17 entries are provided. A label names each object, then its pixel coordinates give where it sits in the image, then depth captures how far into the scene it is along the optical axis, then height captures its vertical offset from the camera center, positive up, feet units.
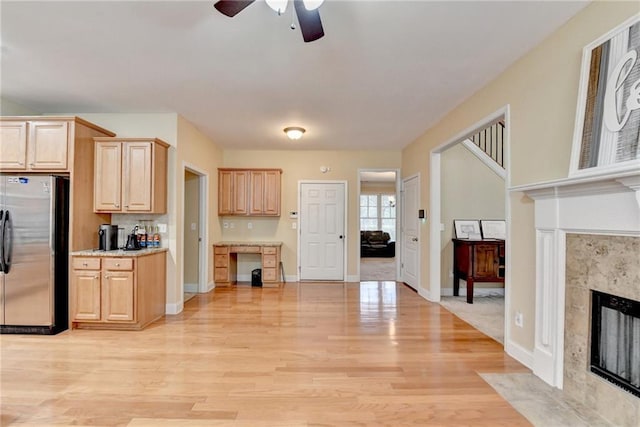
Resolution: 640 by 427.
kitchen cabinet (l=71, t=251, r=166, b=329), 11.43 -2.89
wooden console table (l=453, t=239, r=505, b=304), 15.03 -2.14
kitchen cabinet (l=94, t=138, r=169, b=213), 12.42 +1.52
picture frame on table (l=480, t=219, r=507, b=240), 16.78 -0.70
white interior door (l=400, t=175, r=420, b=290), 17.89 -1.09
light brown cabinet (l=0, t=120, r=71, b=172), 11.34 +2.45
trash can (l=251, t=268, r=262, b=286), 19.26 -3.95
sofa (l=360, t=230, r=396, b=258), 33.65 -3.26
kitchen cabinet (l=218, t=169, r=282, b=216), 19.79 +1.41
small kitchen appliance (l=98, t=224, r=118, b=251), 12.22 -0.95
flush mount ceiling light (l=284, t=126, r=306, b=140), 15.37 +4.11
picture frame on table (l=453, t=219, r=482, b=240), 16.72 -0.71
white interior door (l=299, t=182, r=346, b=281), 20.85 -1.29
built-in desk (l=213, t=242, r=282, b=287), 18.80 -2.78
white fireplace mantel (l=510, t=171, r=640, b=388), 5.96 -0.19
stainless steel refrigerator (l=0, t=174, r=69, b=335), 10.88 -1.43
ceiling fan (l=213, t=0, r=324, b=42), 5.80 +3.93
